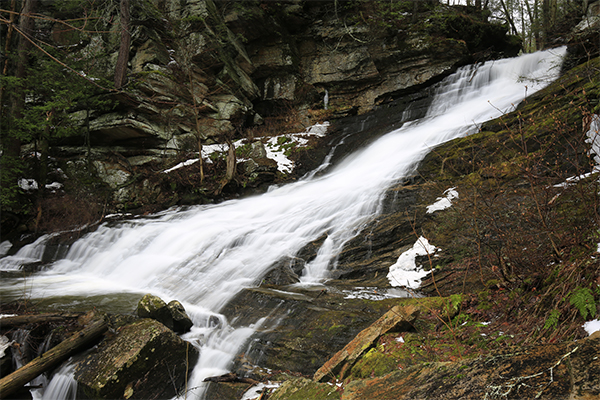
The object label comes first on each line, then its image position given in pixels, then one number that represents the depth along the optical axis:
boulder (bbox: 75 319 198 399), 3.78
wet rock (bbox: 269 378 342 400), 2.45
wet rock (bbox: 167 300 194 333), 4.97
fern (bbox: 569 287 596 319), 2.27
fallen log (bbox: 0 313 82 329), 4.62
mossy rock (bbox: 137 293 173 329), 4.89
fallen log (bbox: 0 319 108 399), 3.83
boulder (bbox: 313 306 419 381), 3.24
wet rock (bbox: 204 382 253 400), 3.67
